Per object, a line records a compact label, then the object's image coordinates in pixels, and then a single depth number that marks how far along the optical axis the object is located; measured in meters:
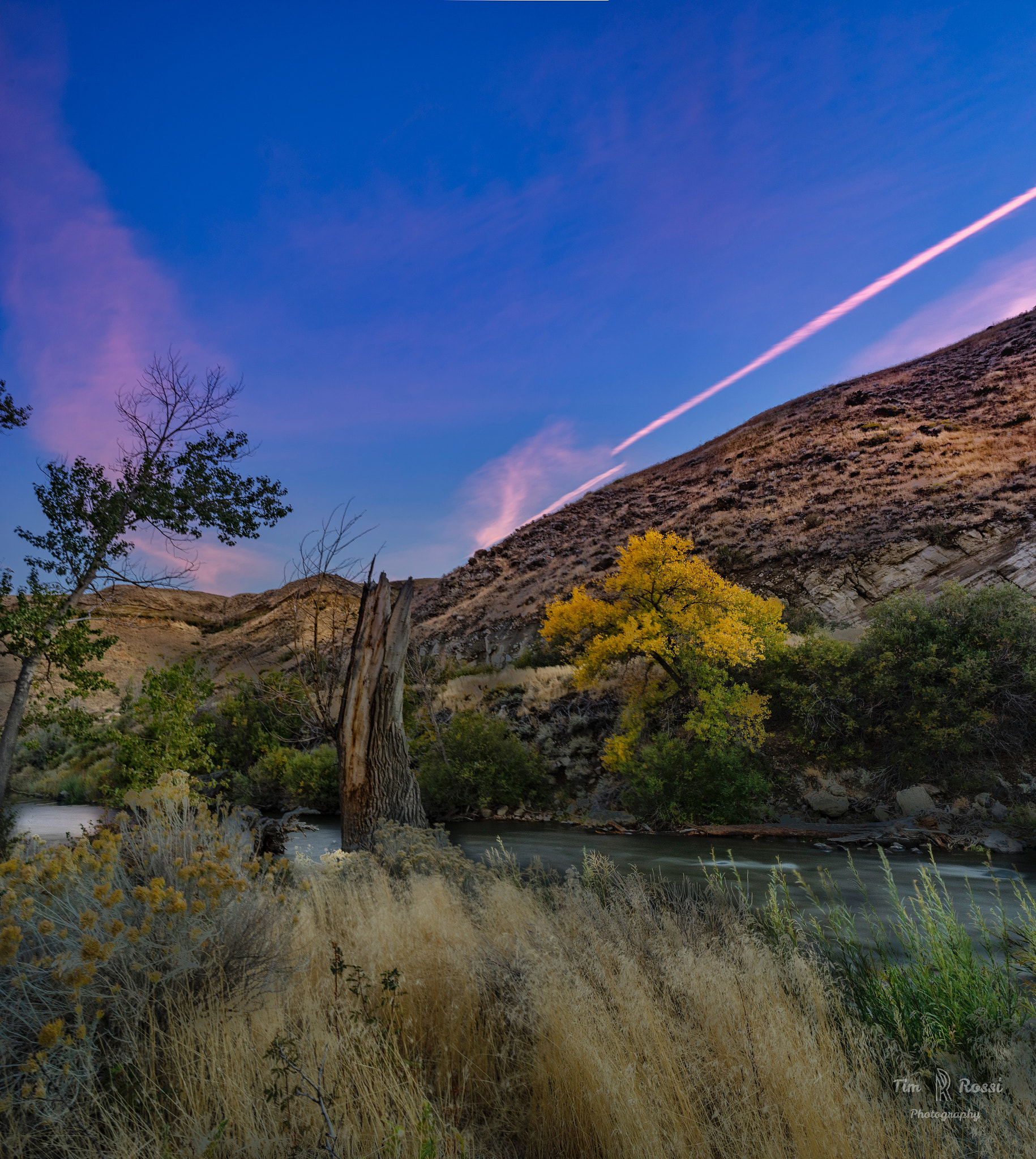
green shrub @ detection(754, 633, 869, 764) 15.86
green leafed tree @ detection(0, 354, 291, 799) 12.56
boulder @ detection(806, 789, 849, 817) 14.73
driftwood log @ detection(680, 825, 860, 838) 13.86
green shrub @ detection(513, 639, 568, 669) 29.41
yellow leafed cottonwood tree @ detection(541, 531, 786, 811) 16.55
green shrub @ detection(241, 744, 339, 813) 22.94
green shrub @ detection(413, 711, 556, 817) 19.80
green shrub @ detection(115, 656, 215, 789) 13.47
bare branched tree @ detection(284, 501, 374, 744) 11.41
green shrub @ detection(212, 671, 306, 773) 27.69
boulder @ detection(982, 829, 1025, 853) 11.93
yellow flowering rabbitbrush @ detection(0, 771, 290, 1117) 2.30
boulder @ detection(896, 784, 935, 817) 13.83
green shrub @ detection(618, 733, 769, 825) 15.55
